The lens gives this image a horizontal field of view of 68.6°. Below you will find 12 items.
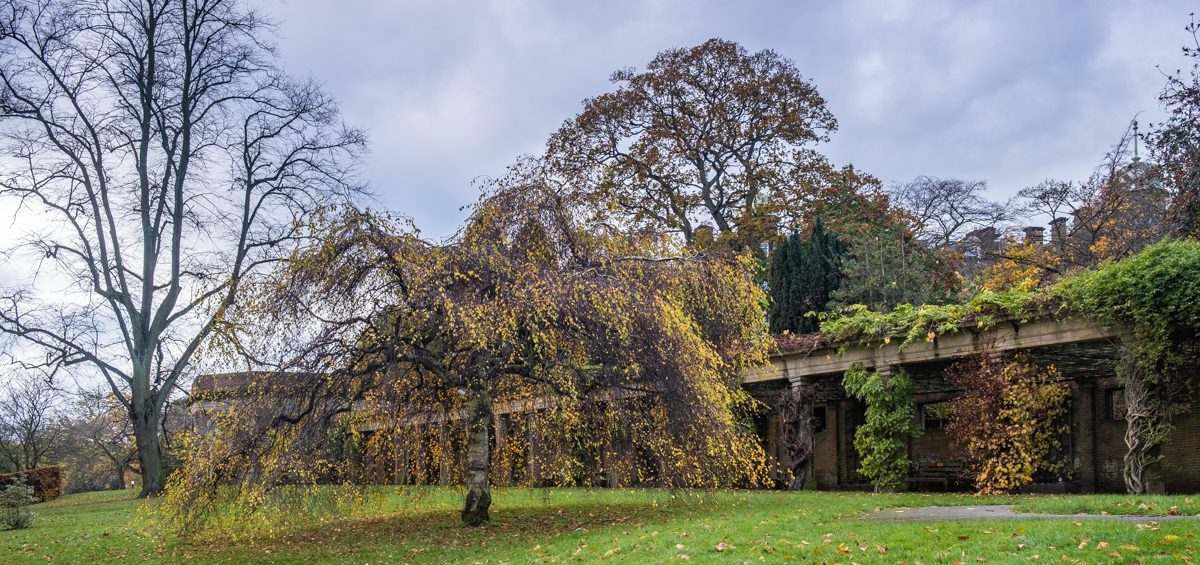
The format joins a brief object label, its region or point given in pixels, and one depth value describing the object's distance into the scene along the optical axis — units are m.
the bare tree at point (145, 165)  21.62
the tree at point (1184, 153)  13.54
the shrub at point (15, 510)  15.88
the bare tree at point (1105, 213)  25.02
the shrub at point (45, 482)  27.36
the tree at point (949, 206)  35.66
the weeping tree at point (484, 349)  11.12
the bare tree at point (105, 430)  36.62
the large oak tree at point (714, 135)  29.72
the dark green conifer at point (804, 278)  24.61
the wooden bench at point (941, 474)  19.11
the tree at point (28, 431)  35.00
